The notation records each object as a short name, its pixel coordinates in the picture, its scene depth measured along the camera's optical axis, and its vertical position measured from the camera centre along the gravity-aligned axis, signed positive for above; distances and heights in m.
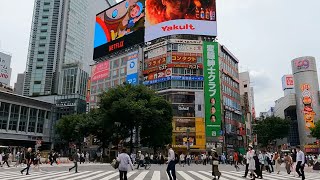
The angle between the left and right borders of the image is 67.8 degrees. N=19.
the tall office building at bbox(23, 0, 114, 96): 77.71 +29.25
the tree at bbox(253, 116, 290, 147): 51.49 +1.28
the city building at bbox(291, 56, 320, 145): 65.65 +11.45
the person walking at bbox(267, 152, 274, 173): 17.47 -1.81
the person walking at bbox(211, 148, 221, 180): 11.10 -1.31
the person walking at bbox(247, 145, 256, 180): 10.95 -1.19
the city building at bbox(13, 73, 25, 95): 84.58 +17.10
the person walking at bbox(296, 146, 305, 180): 11.39 -1.17
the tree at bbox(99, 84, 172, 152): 29.42 +2.96
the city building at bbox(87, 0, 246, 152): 43.41 +13.02
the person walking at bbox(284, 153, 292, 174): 16.39 -1.88
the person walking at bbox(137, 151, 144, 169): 20.22 -2.11
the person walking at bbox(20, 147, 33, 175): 15.22 -1.49
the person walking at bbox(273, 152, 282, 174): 16.93 -2.00
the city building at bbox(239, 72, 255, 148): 62.42 +8.74
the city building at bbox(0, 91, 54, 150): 48.80 +2.73
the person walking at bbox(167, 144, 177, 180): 9.73 -1.13
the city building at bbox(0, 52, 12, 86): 48.29 +13.31
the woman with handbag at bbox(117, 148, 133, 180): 8.03 -0.97
